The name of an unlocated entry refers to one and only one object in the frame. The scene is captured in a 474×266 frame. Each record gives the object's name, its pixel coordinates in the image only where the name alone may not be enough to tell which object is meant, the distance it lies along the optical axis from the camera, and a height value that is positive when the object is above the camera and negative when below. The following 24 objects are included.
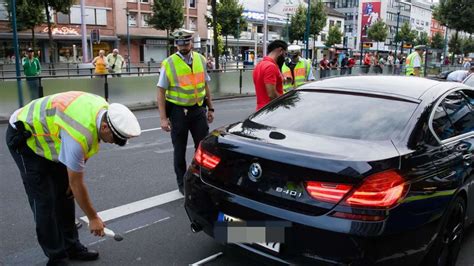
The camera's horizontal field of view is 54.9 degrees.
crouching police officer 2.65 -0.58
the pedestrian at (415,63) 12.03 -0.27
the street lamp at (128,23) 48.15 +2.97
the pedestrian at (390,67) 31.13 -1.02
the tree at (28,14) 34.03 +2.69
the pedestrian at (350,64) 26.34 -0.74
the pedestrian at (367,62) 27.86 -0.62
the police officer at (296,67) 7.70 -0.27
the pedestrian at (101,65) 15.95 -0.50
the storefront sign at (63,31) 45.53 +1.94
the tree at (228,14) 48.53 +3.92
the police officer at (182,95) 4.85 -0.47
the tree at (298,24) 56.97 +3.45
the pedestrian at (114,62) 16.80 -0.42
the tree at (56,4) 31.97 +3.21
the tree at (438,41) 90.00 +2.26
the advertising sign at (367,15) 70.07 +5.80
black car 2.50 -0.76
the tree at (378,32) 73.50 +3.28
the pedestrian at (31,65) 16.75 -0.55
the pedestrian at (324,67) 23.35 -0.78
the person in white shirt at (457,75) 9.92 -0.49
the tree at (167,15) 46.69 +3.71
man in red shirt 5.41 -0.29
